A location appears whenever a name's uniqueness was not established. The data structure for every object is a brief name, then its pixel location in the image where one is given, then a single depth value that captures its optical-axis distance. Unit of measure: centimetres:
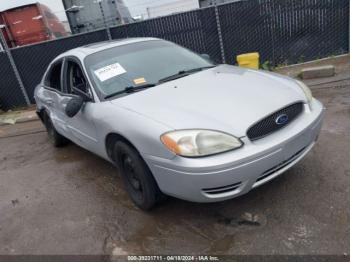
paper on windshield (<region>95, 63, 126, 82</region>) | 378
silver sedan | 269
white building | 1294
